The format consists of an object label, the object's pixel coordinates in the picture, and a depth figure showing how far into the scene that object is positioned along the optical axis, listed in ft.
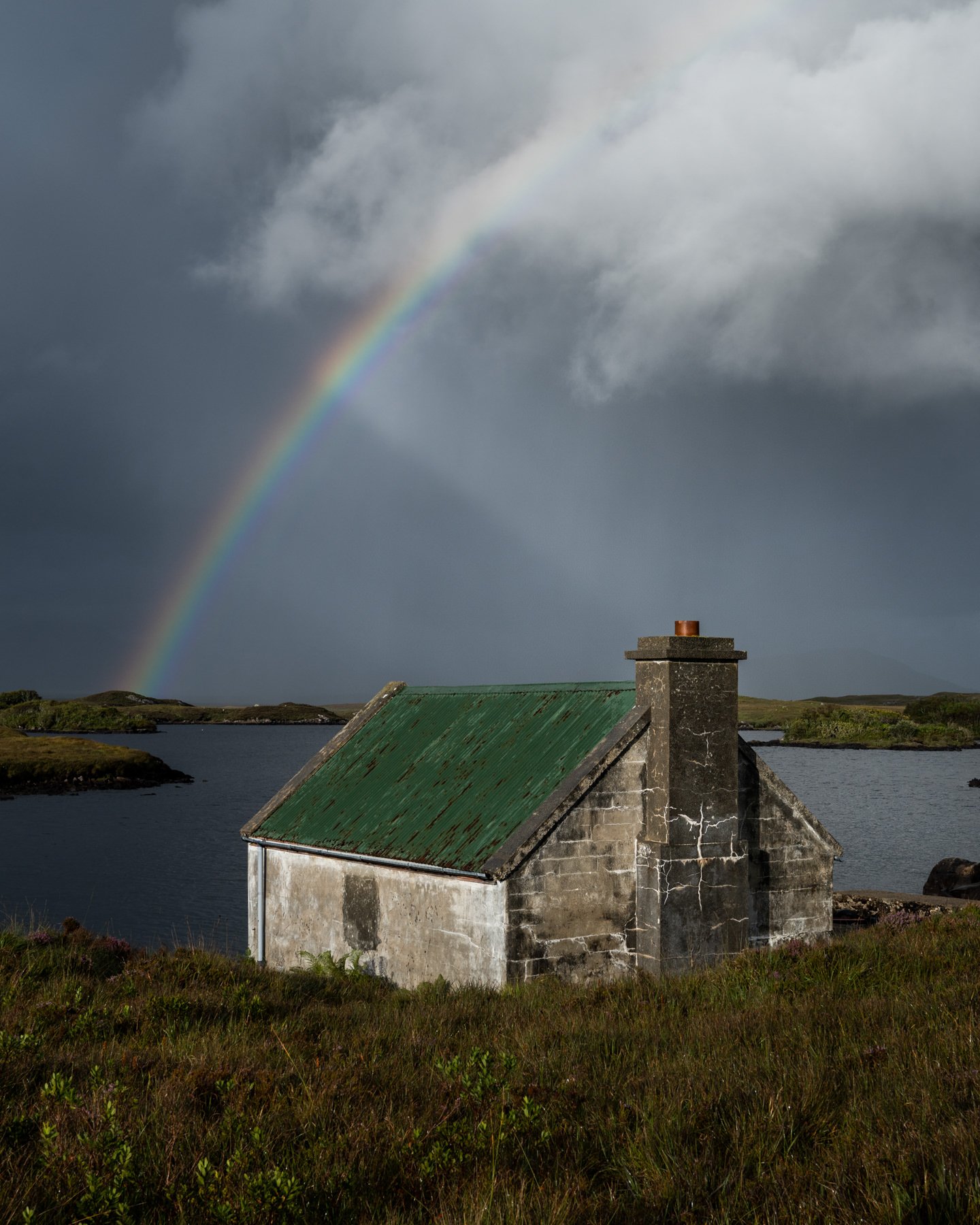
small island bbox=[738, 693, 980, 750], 545.85
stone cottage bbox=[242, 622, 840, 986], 51.11
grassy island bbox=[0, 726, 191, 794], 322.14
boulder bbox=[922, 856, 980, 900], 139.51
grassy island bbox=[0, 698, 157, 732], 538.06
